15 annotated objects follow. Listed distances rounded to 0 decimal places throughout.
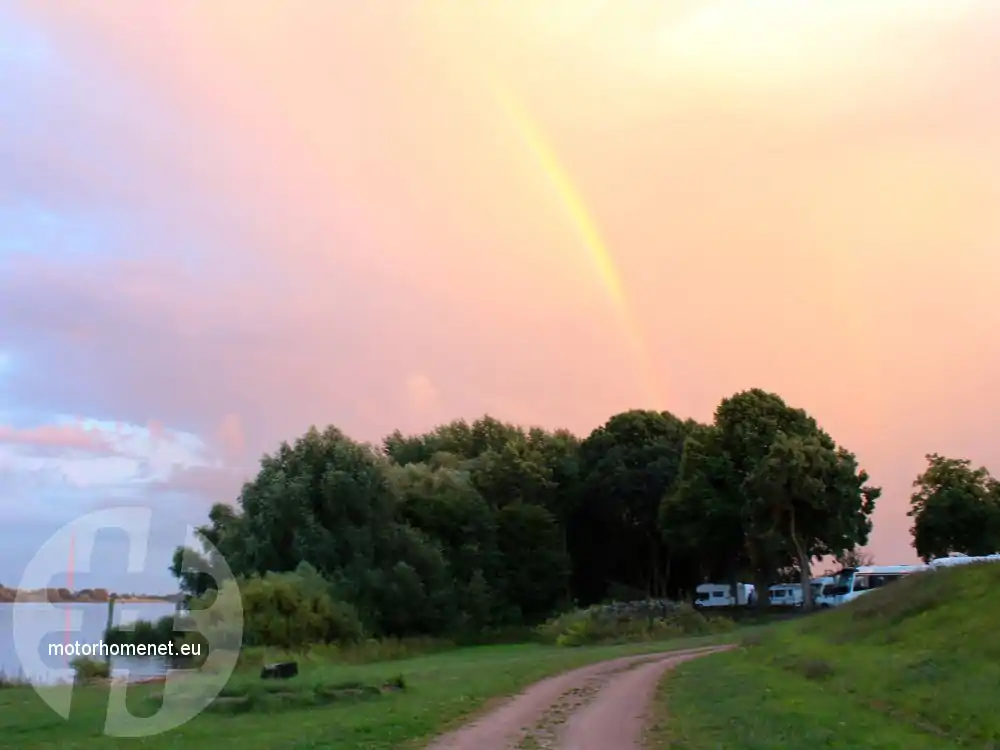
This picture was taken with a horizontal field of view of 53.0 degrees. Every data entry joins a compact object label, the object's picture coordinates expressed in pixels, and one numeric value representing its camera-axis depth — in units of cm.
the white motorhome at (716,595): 9486
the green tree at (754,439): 6512
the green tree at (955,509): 6906
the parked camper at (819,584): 8055
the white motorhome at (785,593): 9269
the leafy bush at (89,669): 3047
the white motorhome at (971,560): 3873
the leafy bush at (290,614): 4175
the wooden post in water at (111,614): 2609
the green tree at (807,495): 6162
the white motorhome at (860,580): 6588
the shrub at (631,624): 5103
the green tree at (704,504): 6812
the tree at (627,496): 7912
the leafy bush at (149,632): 3741
